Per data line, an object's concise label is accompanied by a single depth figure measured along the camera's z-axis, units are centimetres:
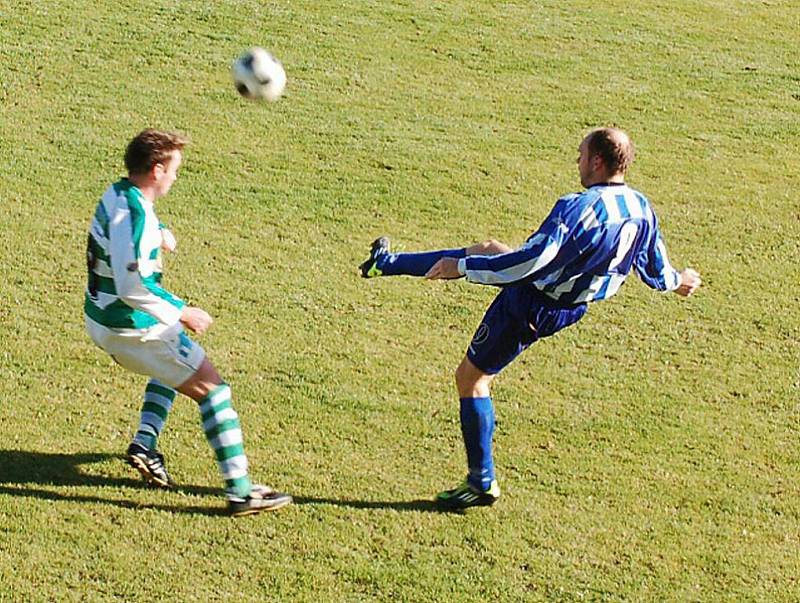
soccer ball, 1648
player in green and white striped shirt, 1185
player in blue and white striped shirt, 1185
